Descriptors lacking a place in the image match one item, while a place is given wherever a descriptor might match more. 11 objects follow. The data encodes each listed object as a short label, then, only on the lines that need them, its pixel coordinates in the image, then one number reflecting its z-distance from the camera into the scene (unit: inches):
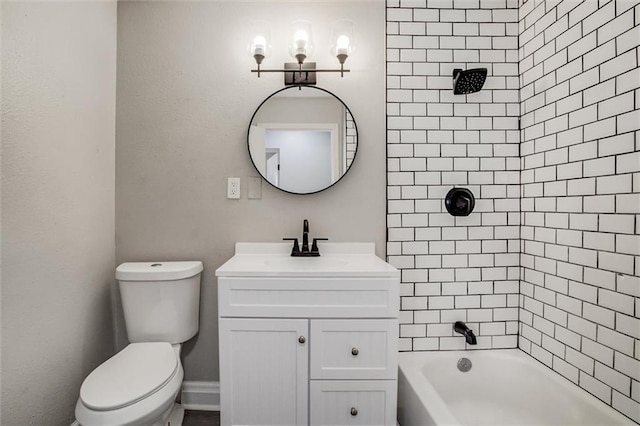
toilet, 44.7
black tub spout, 64.5
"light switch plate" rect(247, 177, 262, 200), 70.5
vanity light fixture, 65.0
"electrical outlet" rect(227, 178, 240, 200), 70.3
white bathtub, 51.8
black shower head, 63.0
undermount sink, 58.4
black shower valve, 64.9
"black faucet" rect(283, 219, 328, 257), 66.0
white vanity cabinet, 52.4
